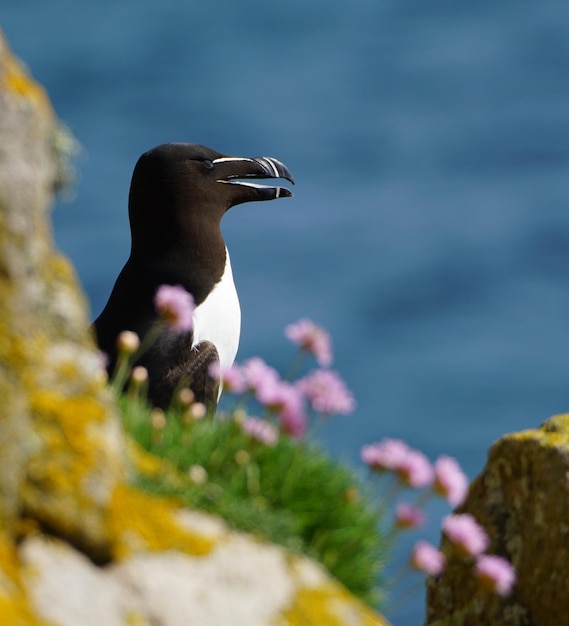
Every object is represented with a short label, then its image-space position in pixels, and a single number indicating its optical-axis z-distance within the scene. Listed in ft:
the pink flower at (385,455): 32.17
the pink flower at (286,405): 33.27
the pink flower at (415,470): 31.78
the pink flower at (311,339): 34.09
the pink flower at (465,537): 31.55
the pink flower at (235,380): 33.91
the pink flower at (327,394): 33.50
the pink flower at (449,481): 31.60
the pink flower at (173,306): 32.83
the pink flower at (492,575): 31.58
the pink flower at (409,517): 32.07
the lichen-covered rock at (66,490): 26.03
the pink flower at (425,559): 30.86
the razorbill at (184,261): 55.47
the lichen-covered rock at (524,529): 39.42
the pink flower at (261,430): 33.40
